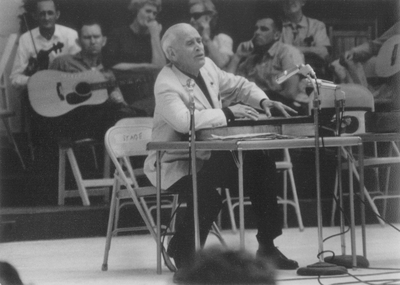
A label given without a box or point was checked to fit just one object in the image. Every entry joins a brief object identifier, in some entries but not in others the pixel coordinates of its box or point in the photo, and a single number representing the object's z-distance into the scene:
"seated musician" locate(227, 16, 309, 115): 13.59
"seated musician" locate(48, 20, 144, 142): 12.84
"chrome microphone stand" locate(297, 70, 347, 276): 6.99
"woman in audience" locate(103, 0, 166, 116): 13.18
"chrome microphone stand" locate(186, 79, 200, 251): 7.15
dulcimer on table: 7.30
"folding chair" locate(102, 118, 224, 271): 8.33
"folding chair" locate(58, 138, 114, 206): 12.62
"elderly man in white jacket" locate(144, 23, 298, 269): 7.76
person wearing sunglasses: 13.47
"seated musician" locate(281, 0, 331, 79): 13.68
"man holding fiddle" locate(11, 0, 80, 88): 12.73
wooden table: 6.97
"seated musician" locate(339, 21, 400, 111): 13.75
